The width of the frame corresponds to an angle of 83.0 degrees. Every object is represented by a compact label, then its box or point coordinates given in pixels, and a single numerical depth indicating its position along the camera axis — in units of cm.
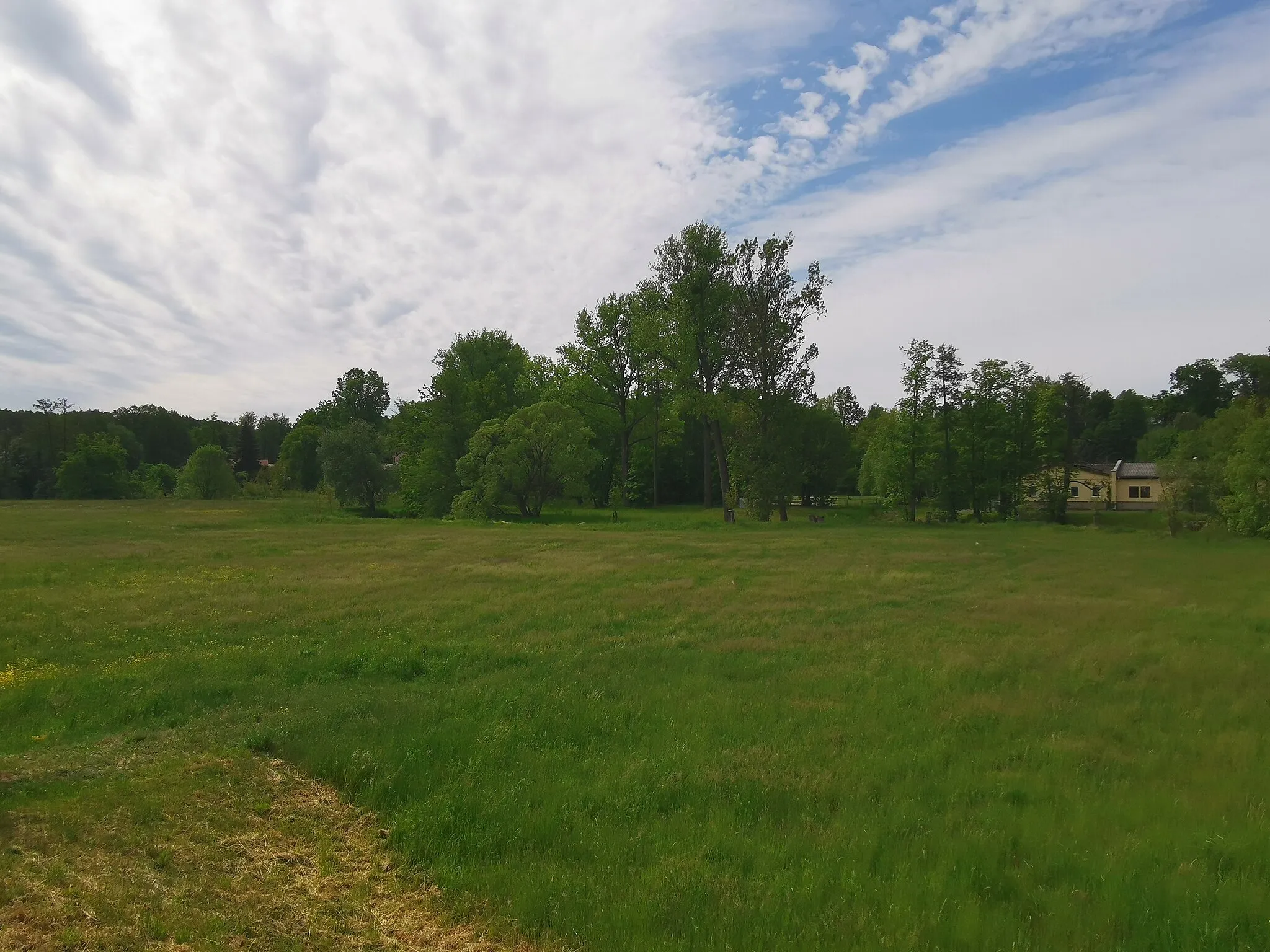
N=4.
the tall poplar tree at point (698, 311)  5003
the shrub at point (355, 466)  6812
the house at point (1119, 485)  7312
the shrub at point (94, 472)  8294
